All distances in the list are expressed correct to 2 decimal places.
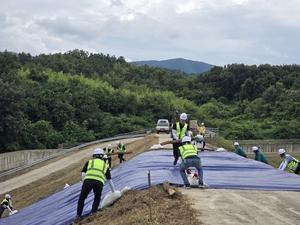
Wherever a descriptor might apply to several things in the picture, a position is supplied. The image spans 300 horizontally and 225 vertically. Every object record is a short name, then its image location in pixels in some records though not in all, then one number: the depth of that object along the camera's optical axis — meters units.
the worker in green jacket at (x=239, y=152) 15.61
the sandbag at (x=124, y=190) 8.69
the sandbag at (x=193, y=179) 9.24
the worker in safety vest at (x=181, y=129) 10.74
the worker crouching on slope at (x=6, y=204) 14.35
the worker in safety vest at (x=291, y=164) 11.88
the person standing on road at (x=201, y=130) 22.29
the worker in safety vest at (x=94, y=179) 7.67
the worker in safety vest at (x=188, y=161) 8.85
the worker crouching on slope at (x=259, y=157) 14.16
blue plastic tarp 9.32
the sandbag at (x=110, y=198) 8.35
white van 34.15
